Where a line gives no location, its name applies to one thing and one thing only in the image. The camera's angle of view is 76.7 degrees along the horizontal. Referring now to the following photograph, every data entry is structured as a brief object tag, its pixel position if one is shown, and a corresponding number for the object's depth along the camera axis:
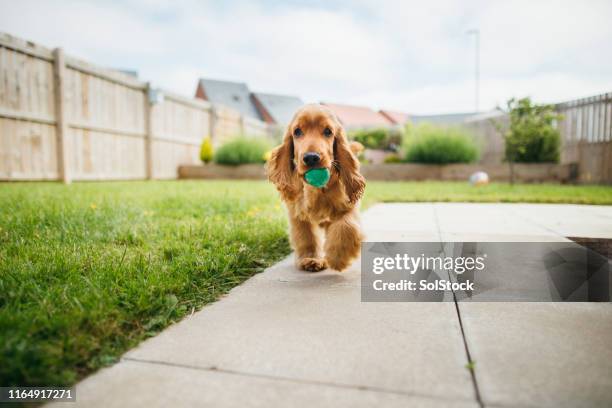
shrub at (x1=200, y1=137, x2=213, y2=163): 12.79
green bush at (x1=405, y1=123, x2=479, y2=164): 11.23
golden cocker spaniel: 2.24
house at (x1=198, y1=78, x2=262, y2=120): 33.25
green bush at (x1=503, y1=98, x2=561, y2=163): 8.28
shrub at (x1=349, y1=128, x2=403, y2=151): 16.08
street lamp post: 18.03
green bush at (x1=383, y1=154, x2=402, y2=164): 12.28
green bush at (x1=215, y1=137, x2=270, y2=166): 12.53
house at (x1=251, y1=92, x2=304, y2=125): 34.69
